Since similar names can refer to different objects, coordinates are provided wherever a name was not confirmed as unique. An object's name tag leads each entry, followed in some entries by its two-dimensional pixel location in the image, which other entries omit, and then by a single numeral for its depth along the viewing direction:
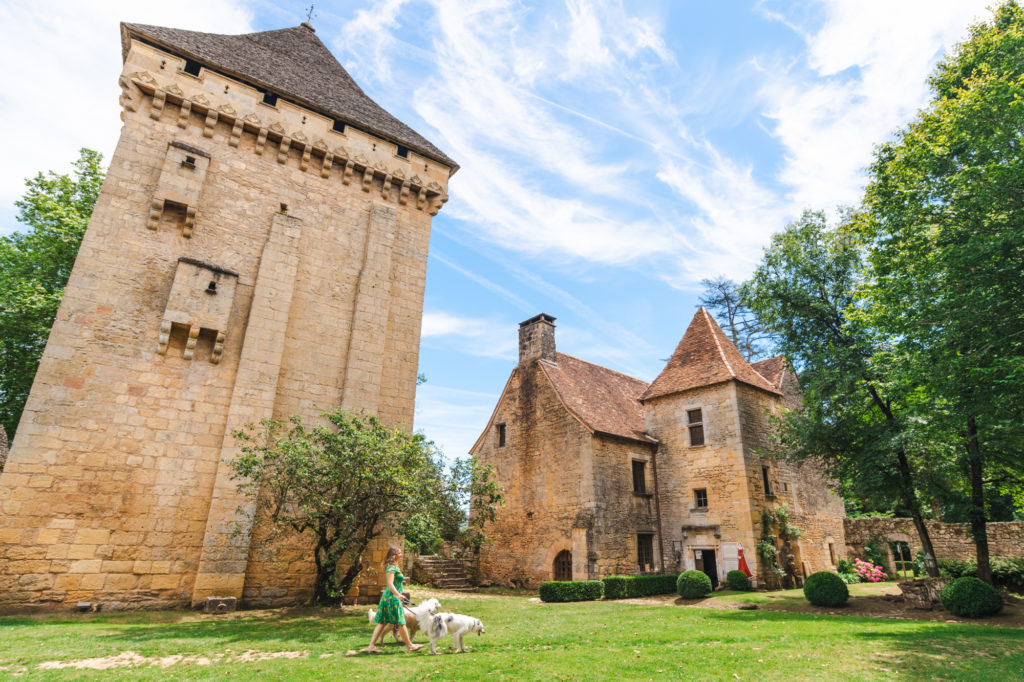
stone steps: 20.78
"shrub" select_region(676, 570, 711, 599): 16.28
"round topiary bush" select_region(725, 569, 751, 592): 17.44
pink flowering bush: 22.16
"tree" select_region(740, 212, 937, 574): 14.37
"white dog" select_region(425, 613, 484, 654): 7.14
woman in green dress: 7.31
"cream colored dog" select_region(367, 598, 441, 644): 7.33
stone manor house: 19.11
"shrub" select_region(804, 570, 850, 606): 13.78
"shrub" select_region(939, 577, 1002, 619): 11.41
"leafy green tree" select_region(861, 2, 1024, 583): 9.64
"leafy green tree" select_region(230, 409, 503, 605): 10.61
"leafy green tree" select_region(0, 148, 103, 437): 15.22
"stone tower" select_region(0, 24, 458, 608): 10.62
